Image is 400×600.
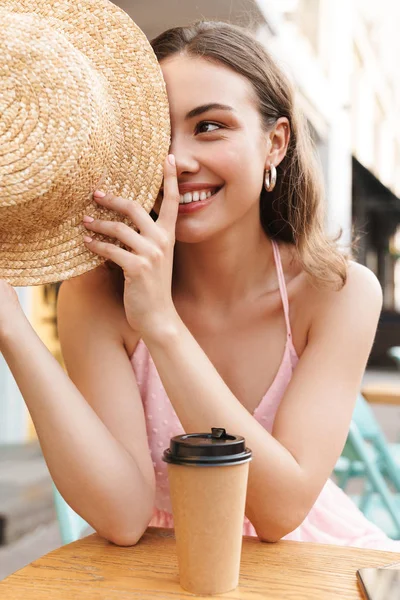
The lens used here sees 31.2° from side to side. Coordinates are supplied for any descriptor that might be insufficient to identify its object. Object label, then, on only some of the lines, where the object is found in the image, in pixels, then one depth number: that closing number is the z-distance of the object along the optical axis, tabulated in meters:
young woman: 1.22
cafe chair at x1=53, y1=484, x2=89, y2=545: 1.51
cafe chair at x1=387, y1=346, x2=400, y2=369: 4.80
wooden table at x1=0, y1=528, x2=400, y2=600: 0.90
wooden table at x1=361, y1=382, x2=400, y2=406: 3.65
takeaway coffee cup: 0.87
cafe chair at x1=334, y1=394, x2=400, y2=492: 2.60
